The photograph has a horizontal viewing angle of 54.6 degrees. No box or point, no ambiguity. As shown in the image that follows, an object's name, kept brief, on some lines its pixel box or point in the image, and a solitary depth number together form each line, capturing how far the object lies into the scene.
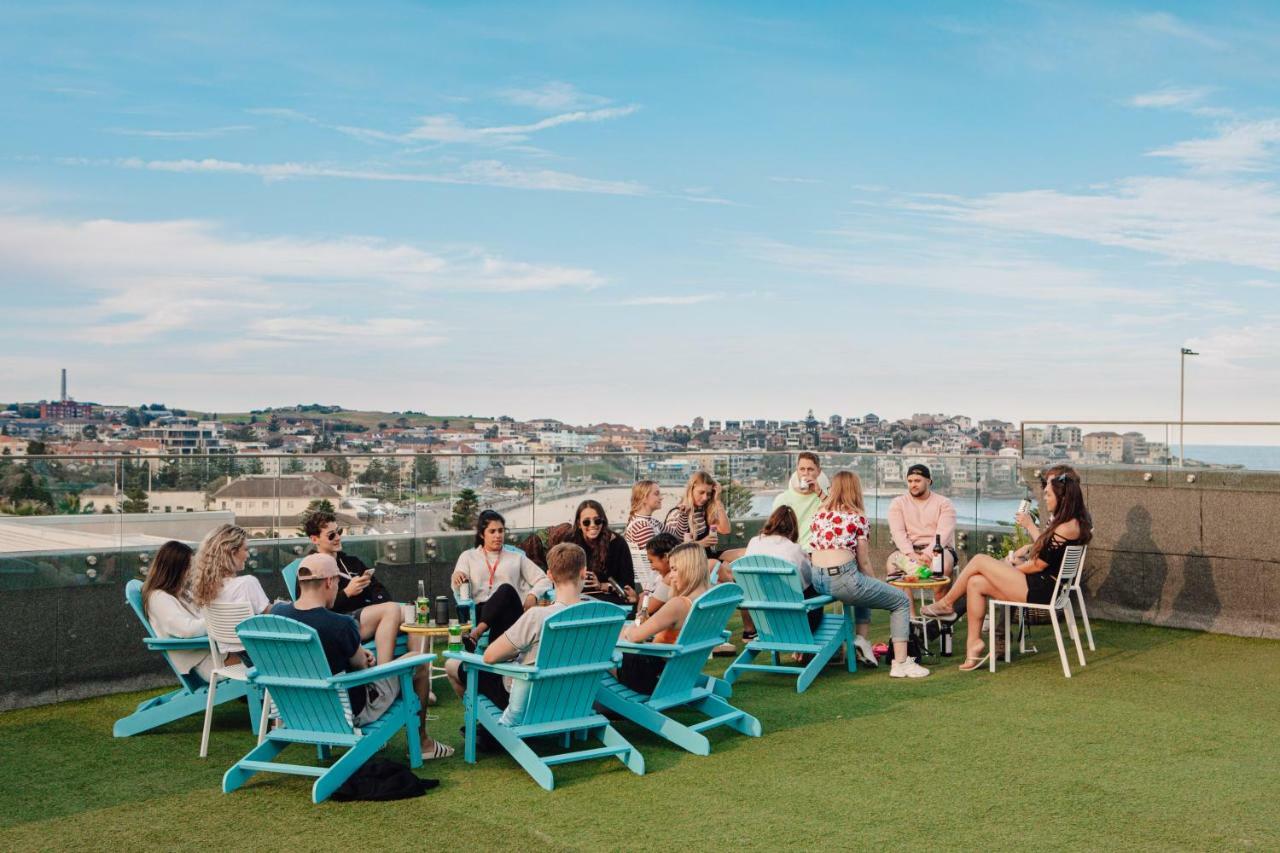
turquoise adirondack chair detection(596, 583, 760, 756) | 6.96
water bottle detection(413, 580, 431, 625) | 7.80
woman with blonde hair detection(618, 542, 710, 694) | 7.25
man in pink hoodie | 10.43
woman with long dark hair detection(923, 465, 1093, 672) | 9.26
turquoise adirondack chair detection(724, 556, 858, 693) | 8.82
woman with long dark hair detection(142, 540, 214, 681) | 7.39
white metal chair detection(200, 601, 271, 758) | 7.07
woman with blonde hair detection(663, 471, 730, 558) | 10.63
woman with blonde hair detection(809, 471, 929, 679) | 9.22
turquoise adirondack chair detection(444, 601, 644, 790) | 6.24
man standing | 11.19
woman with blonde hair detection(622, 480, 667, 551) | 10.24
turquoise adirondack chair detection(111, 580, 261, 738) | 7.34
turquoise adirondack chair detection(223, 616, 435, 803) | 5.87
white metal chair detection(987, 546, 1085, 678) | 9.19
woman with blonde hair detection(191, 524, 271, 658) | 7.18
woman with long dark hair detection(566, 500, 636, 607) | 9.12
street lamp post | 11.70
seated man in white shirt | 6.41
